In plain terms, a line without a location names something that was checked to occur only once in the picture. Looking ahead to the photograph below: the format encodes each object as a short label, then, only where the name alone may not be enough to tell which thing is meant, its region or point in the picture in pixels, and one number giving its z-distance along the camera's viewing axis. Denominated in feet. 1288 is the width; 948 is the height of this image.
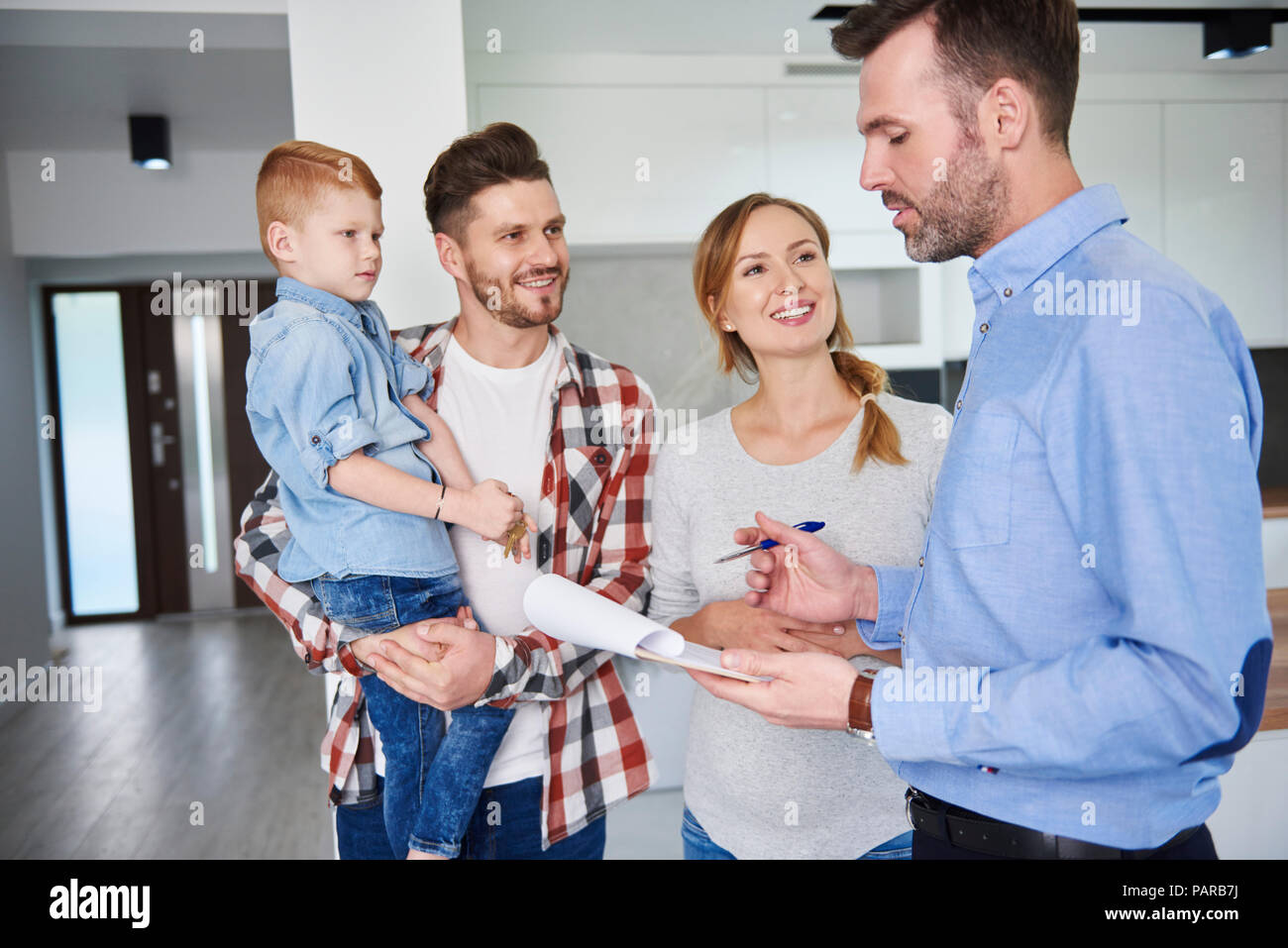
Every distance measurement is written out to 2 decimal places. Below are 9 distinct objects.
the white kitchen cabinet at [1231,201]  12.17
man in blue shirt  2.71
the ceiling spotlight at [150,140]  15.28
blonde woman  4.60
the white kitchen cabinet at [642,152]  10.64
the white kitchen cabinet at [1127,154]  11.94
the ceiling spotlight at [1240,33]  11.28
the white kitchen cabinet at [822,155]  11.28
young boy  4.27
